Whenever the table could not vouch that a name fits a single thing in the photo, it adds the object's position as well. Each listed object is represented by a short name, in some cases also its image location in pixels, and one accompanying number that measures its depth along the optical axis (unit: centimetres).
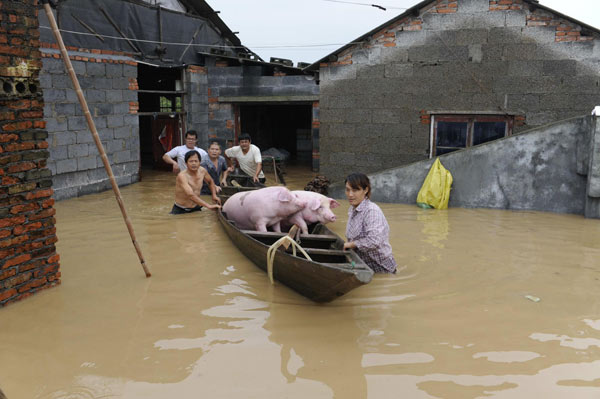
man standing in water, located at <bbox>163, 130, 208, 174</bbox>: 916
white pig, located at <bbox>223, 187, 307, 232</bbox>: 616
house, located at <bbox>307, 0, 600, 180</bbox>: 920
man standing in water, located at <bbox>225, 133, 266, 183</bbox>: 952
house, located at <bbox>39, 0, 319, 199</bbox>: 1033
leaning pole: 464
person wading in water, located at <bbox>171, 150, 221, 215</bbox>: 802
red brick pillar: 466
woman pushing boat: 496
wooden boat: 421
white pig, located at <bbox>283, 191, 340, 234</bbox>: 621
